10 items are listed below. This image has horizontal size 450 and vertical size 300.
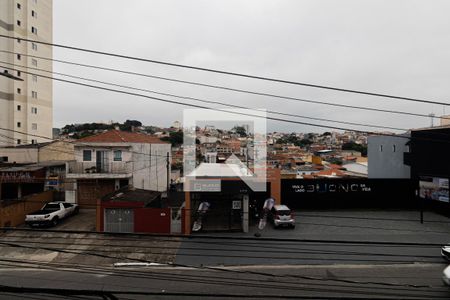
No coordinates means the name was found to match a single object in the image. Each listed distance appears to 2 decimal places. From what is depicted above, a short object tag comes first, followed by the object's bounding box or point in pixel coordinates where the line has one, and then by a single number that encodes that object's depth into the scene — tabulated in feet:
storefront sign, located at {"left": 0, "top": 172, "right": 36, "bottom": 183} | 59.26
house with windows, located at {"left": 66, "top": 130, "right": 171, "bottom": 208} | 60.39
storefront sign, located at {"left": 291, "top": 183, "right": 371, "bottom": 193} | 60.49
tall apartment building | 102.73
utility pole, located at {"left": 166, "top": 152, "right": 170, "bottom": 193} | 77.00
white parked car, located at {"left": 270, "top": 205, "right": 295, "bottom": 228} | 49.55
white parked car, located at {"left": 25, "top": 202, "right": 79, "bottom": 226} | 48.75
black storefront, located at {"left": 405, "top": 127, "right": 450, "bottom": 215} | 52.80
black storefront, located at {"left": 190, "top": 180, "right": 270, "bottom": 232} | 47.14
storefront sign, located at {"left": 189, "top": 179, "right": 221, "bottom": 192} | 46.78
